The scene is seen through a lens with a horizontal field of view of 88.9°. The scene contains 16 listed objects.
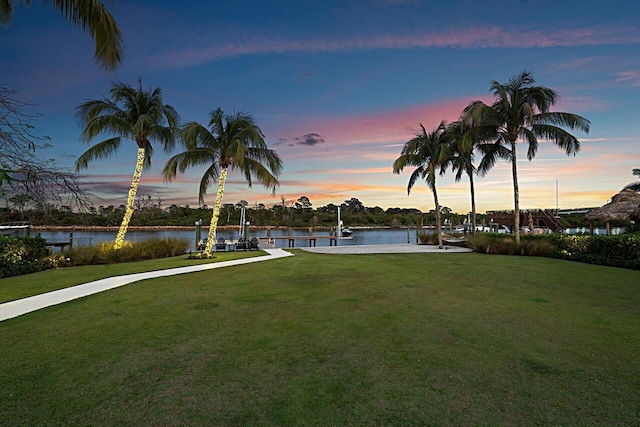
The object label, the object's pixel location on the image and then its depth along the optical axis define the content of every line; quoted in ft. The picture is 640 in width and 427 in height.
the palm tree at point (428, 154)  57.47
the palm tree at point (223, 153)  43.88
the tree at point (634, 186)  81.49
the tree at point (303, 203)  245.69
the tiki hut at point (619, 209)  62.13
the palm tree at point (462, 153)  58.13
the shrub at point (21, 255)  31.01
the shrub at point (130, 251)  38.68
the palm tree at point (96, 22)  14.05
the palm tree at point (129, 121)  47.16
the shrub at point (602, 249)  35.22
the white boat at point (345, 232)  106.85
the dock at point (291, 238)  72.08
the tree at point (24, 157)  12.12
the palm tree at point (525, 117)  48.93
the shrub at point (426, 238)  70.24
